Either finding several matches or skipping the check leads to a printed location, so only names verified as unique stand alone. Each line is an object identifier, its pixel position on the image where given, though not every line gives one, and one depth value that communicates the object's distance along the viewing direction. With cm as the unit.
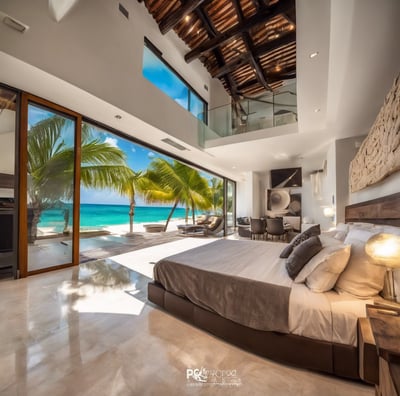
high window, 448
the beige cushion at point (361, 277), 139
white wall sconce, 482
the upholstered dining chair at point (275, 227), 621
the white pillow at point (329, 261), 146
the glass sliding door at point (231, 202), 992
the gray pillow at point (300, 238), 239
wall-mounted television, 781
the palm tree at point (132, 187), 690
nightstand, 74
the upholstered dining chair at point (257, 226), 654
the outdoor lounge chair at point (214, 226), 782
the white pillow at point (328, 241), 179
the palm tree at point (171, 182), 787
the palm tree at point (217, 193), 1010
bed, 129
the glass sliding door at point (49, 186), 312
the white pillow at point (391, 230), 148
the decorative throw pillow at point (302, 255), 174
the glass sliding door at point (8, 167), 291
